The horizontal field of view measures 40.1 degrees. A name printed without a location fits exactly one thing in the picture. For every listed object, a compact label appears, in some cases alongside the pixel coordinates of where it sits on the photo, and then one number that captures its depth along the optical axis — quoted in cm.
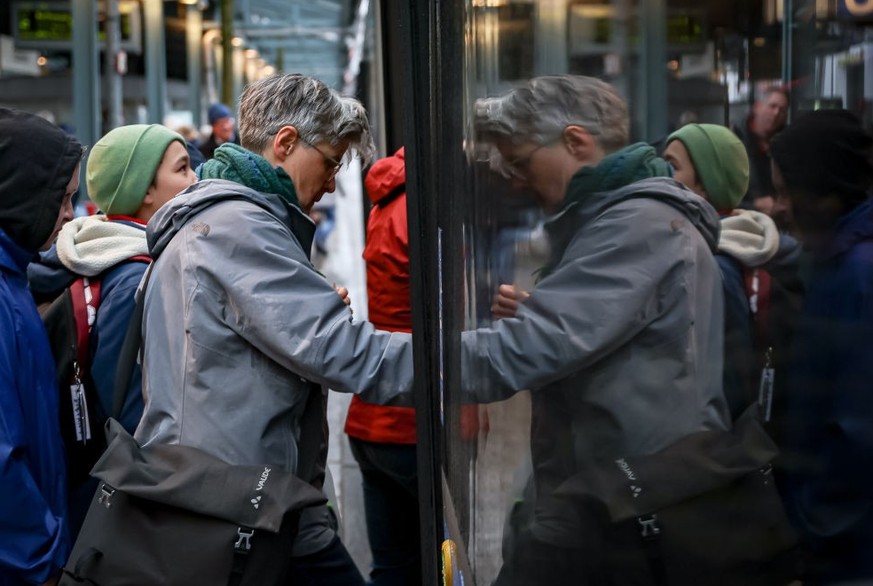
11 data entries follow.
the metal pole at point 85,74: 1140
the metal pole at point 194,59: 2539
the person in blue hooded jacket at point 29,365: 262
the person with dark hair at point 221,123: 1087
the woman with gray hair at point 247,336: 232
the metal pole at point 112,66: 1211
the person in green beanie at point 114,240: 295
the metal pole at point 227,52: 2080
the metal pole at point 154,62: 1830
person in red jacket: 357
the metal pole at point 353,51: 2136
